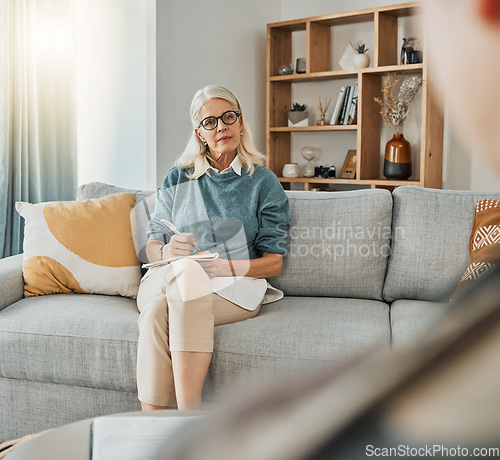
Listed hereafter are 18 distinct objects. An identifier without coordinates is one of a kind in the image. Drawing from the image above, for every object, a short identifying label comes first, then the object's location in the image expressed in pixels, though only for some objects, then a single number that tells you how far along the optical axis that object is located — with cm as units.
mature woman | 183
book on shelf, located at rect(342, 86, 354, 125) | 424
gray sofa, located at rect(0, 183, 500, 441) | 187
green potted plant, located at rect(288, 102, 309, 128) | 445
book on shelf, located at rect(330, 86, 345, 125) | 428
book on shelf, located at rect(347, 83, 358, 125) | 421
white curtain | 331
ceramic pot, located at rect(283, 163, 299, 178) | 445
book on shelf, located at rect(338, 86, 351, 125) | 427
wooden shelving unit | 395
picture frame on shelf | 431
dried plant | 400
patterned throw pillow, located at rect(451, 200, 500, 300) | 206
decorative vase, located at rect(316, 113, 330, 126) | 441
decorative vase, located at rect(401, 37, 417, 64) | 388
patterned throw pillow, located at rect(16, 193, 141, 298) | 230
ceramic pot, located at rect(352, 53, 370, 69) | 413
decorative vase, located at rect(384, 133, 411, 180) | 400
